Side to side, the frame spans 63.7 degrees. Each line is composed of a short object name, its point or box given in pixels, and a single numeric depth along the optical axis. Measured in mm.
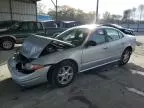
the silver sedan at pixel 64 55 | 2642
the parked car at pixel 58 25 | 7458
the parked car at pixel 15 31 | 6179
